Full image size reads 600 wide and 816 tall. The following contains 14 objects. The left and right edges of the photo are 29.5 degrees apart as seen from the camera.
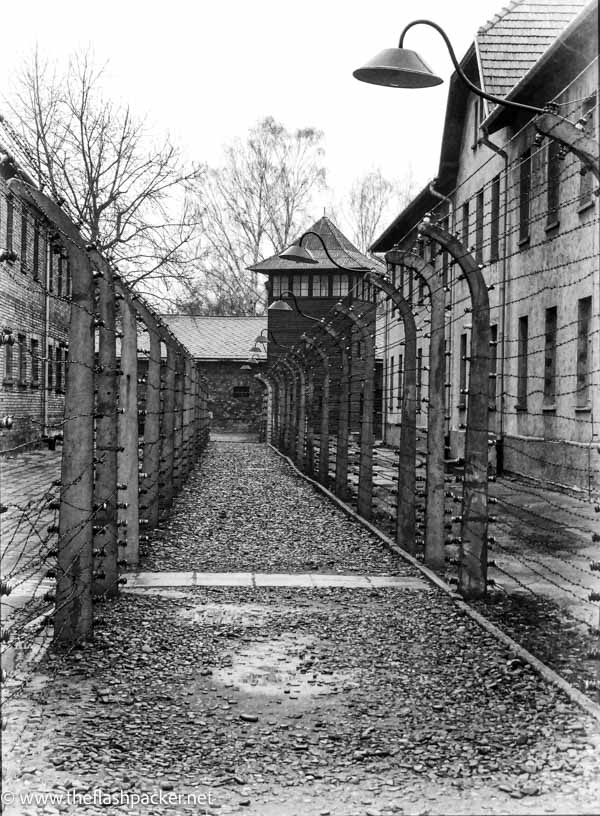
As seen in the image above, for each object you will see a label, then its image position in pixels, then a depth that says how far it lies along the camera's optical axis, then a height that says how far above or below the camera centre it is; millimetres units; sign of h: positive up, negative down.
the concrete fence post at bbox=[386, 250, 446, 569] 10195 -122
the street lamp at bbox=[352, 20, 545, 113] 8156 +2397
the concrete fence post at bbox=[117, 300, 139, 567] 10102 -372
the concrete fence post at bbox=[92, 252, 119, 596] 8258 -476
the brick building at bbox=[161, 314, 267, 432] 56969 +739
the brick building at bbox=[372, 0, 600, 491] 18375 +3121
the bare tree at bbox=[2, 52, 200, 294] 40156 +8169
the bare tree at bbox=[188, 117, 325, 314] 59281 +10424
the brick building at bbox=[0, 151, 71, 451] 27806 +1900
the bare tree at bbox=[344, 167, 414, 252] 60656 +10225
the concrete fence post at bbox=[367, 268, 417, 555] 11414 -407
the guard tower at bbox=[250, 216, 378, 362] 50625 +5013
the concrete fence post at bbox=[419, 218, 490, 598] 8617 -300
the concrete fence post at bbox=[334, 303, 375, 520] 13938 -321
